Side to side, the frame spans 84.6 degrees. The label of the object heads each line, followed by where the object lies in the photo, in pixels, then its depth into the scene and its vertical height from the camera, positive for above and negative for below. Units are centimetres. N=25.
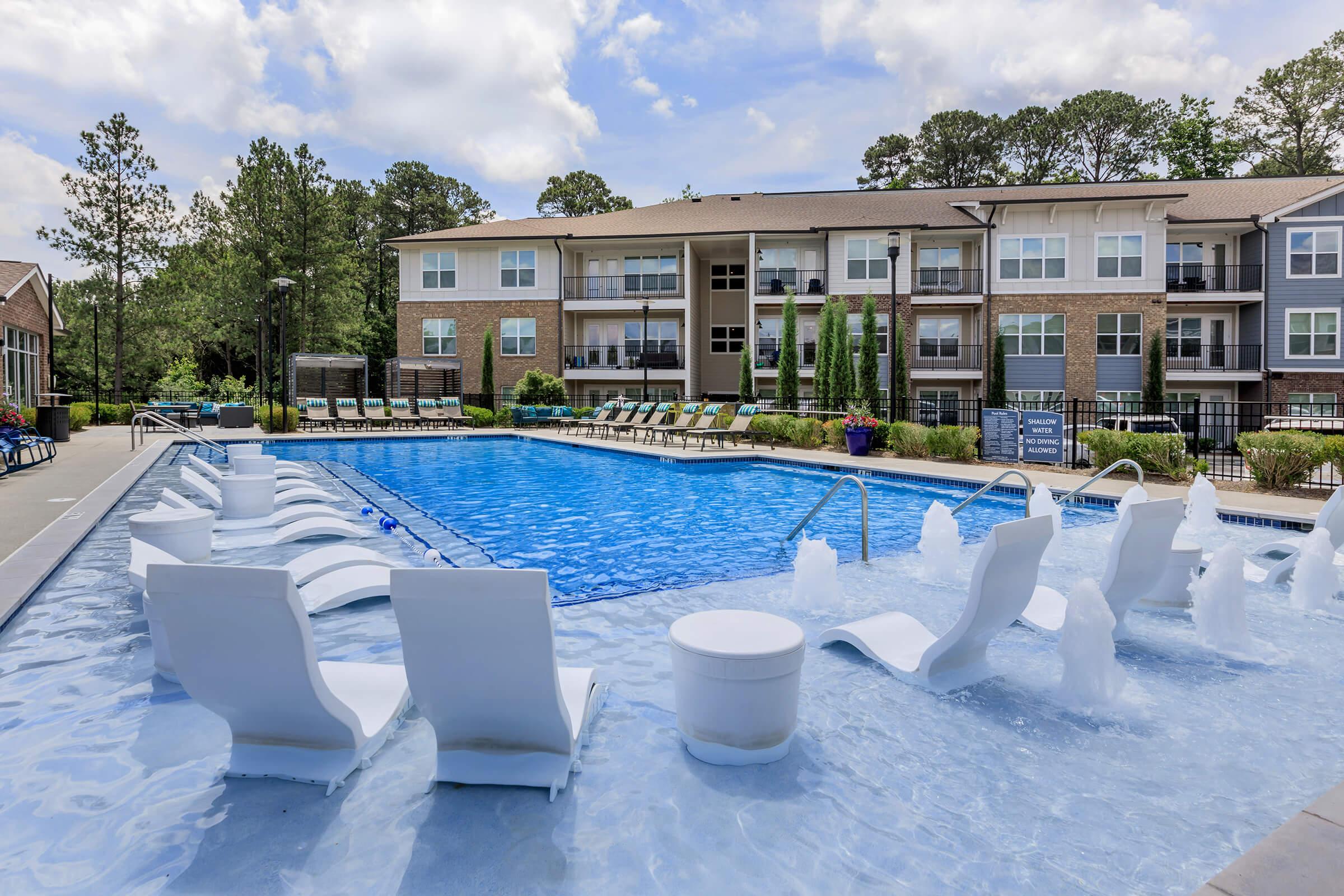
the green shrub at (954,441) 1442 -27
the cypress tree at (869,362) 1820 +164
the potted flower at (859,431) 1573 -6
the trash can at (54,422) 1706 +29
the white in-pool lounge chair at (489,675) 241 -85
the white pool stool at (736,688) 289 -104
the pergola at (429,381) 3030 +211
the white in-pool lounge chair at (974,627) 339 -104
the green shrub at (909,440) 1520 -25
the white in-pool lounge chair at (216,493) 813 -72
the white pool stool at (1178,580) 526 -110
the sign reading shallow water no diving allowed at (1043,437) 1365 -19
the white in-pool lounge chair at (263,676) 245 -86
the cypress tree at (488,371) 2875 +236
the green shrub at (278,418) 2172 +42
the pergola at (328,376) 2717 +240
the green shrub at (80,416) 2211 +59
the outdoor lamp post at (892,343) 1747 +230
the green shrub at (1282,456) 1006 -42
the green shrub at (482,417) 2619 +52
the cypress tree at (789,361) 2138 +202
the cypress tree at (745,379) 2617 +180
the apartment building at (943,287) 2580 +545
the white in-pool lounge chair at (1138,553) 427 -75
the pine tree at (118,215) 3036 +920
